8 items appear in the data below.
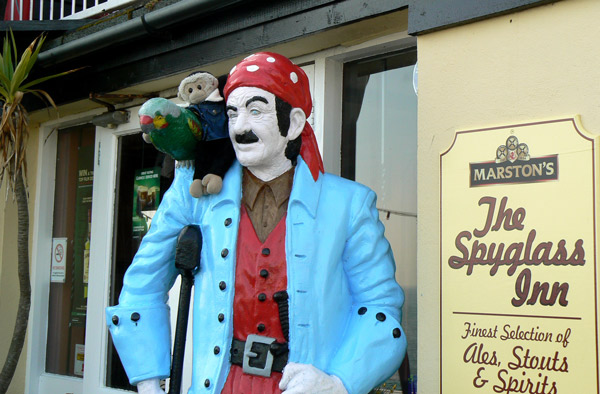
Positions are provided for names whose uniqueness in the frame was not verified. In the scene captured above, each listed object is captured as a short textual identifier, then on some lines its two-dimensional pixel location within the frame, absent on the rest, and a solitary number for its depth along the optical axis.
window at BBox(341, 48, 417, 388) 4.15
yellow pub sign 2.81
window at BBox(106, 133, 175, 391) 5.66
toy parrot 2.95
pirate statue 2.90
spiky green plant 5.24
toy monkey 3.14
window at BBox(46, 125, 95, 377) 6.16
